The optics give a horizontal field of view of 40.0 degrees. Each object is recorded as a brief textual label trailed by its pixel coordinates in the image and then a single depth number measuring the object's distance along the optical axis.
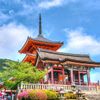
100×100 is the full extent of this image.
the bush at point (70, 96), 11.70
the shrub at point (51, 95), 11.67
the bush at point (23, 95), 11.35
